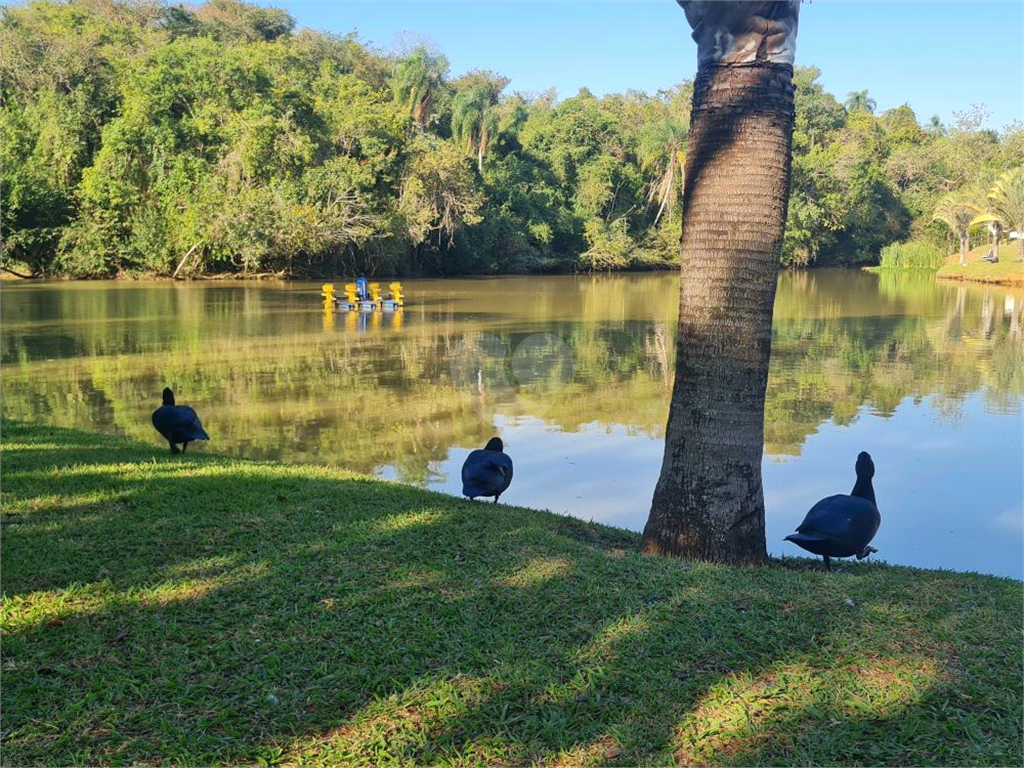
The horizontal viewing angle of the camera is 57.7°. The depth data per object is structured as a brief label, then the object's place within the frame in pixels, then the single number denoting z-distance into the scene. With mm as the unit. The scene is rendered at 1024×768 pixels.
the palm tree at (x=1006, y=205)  40625
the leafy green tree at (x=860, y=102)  90688
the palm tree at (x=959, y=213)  47250
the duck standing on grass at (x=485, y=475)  6180
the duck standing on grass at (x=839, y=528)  5078
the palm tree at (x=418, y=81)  42312
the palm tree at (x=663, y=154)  49750
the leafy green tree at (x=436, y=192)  36062
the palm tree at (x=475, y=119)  45319
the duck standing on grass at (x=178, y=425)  7551
